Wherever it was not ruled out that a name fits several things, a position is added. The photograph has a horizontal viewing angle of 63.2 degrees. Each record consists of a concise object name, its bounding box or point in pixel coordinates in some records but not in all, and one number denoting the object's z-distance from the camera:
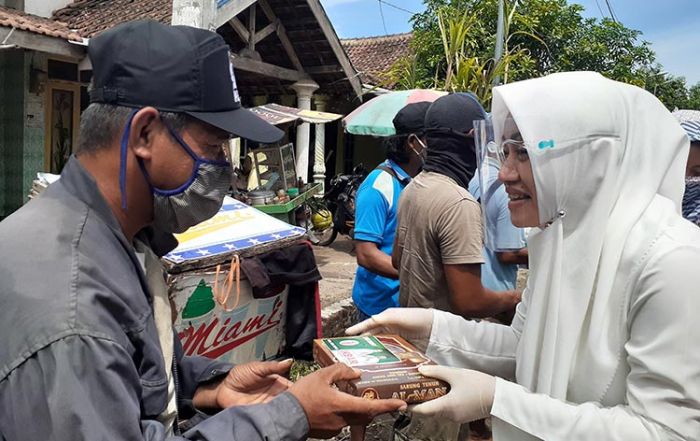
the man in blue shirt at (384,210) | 3.10
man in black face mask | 2.40
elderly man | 1.04
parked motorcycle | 10.01
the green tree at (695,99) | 27.48
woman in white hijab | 1.31
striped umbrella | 7.70
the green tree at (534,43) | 10.49
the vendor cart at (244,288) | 2.85
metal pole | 9.65
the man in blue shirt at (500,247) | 2.69
